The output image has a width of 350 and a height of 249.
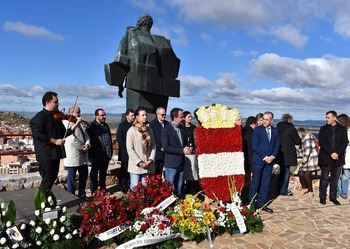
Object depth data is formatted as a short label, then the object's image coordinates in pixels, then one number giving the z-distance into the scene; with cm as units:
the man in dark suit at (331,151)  580
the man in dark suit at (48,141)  395
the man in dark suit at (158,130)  572
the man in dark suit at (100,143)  589
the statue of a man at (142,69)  732
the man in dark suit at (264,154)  542
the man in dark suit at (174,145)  532
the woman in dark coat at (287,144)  649
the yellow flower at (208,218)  407
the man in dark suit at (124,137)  618
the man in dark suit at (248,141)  629
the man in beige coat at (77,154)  538
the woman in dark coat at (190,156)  597
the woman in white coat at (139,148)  486
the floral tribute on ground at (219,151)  539
